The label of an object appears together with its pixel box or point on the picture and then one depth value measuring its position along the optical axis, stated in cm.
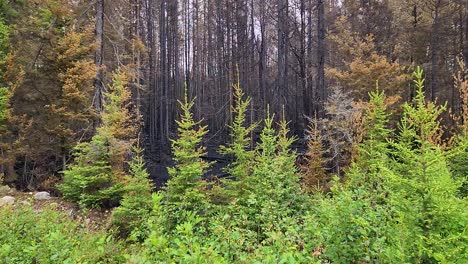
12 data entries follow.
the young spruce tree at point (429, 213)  281
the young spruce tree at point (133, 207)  672
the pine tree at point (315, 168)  978
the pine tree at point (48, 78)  998
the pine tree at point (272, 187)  552
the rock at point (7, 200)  768
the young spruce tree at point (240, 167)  735
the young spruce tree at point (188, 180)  661
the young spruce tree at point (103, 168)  805
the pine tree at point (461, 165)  561
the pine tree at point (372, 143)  620
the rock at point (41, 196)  864
